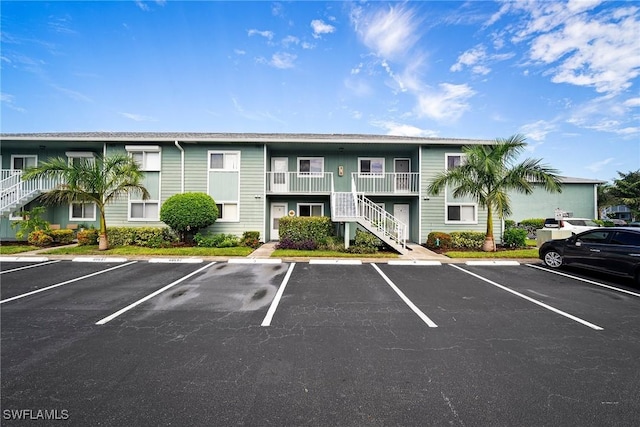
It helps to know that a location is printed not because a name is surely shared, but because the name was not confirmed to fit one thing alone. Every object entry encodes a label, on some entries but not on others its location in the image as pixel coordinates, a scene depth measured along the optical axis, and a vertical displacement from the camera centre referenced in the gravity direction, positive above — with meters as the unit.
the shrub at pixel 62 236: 12.65 -0.92
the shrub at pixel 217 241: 12.12 -1.15
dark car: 6.60 -1.00
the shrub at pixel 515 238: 12.34 -1.02
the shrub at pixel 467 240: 12.59 -1.14
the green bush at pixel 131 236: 12.53 -0.92
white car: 16.01 -0.44
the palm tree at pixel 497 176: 10.79 +1.91
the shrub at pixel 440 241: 12.45 -1.17
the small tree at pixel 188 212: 12.05 +0.31
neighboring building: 23.50 +1.54
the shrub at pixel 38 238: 12.07 -0.98
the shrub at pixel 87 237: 12.45 -0.96
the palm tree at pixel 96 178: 10.81 +1.83
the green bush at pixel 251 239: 12.85 -1.12
